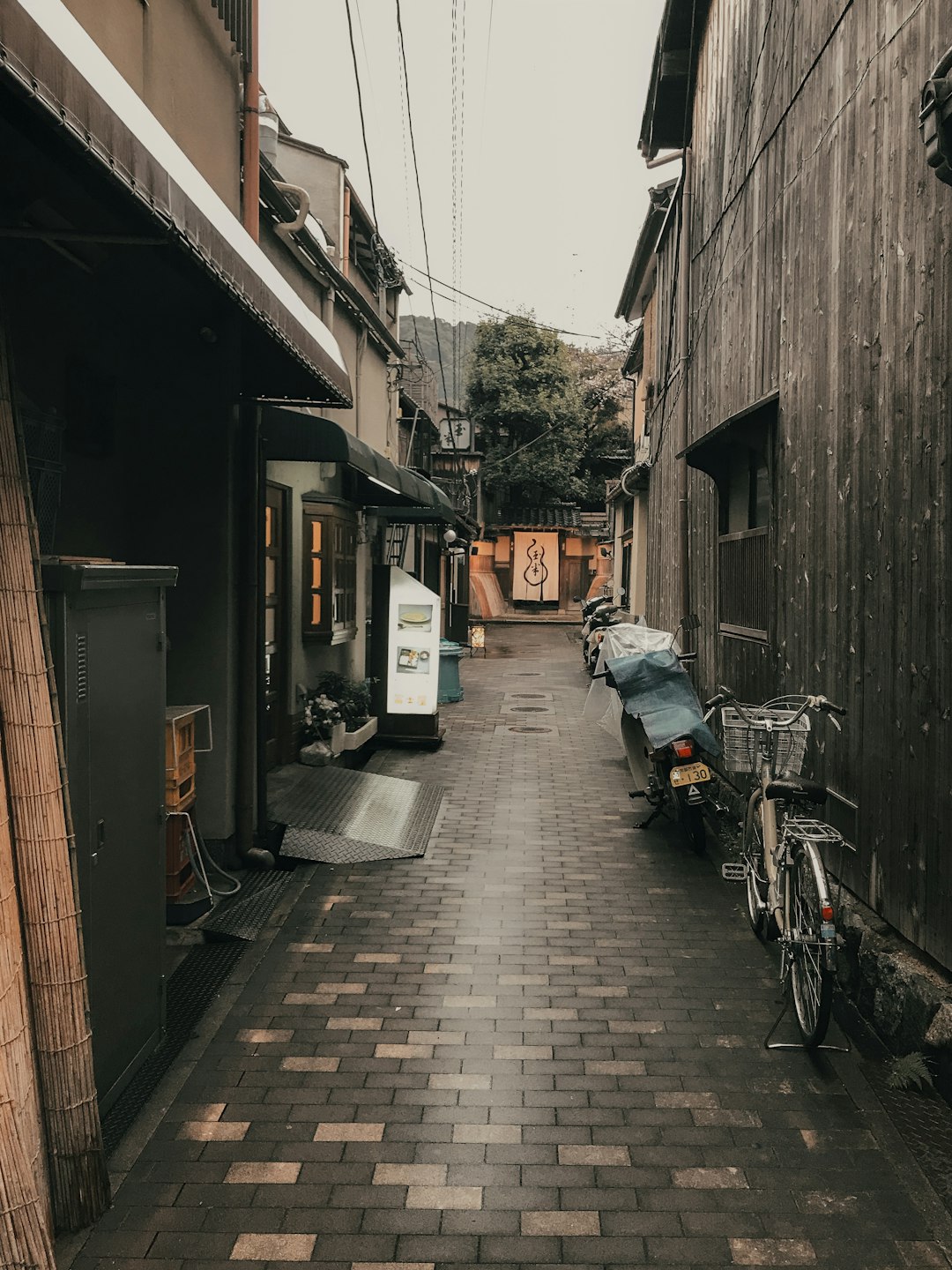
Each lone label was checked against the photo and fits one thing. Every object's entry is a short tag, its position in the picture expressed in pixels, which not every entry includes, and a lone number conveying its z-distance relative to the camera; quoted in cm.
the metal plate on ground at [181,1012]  409
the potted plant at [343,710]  1091
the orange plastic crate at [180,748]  642
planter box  1138
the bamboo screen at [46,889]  332
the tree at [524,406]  4250
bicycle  457
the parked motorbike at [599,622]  1384
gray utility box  380
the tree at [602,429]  4572
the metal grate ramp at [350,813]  801
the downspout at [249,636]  748
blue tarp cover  808
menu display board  1281
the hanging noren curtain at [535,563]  4369
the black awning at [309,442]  789
